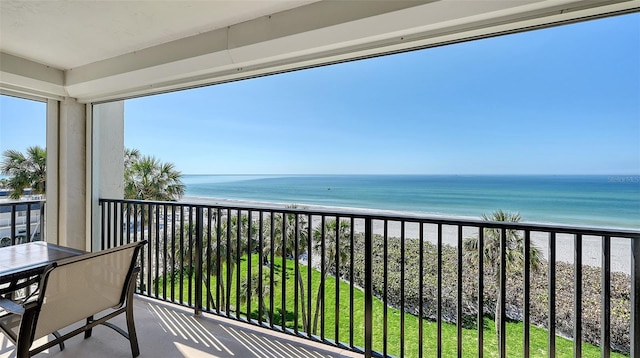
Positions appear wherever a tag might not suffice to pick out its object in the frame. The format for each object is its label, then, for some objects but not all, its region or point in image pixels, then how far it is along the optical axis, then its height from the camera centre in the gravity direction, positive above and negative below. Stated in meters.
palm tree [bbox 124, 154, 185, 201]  7.69 +0.06
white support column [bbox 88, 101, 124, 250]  3.16 +0.30
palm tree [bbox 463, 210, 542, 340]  4.62 -1.44
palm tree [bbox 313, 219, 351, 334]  6.84 -1.53
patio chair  1.27 -0.59
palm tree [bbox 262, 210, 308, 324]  6.41 -1.30
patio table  1.45 -0.45
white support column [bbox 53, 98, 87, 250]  2.99 +0.05
